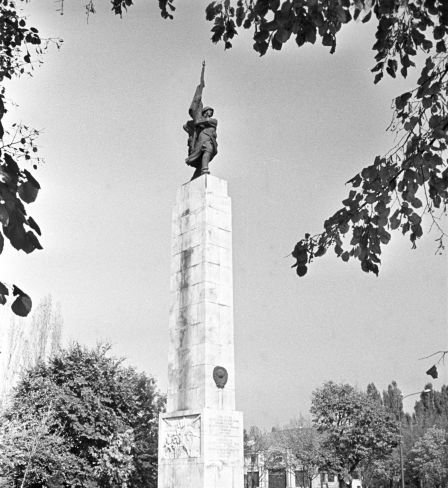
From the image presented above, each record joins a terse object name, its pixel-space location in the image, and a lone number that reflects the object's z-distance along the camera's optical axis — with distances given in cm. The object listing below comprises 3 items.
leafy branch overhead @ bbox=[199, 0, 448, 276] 568
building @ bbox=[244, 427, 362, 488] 6281
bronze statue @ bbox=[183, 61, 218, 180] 1692
